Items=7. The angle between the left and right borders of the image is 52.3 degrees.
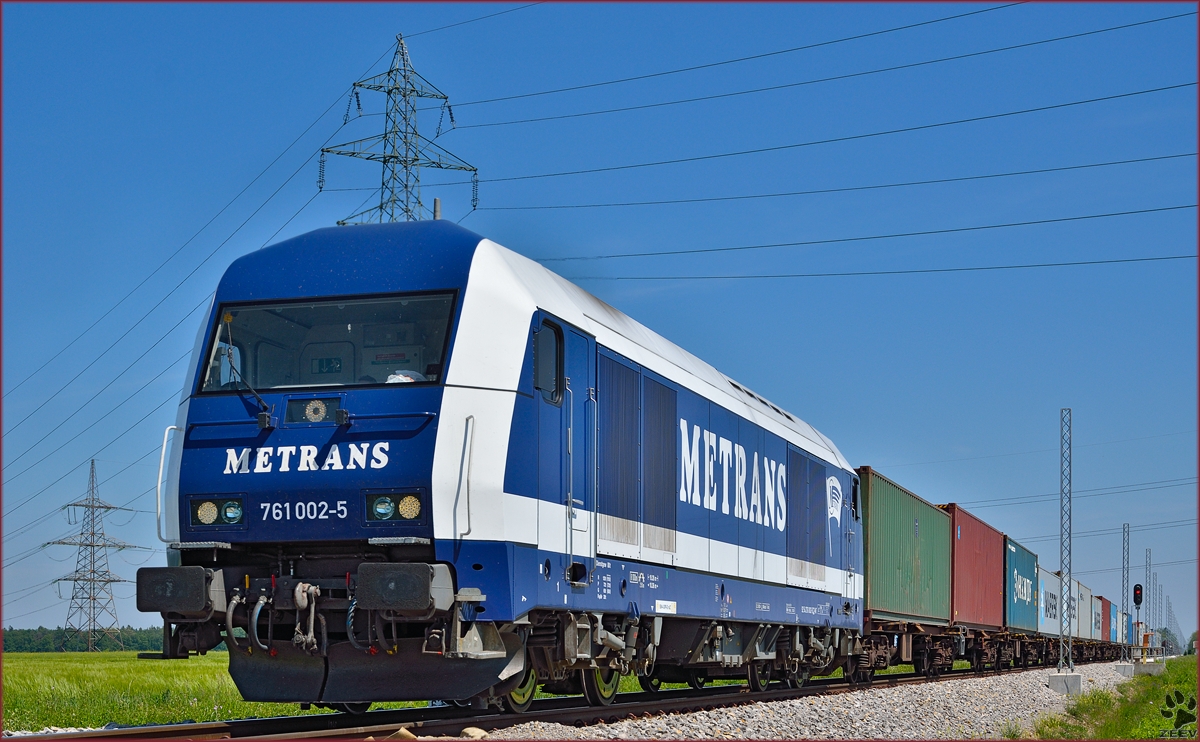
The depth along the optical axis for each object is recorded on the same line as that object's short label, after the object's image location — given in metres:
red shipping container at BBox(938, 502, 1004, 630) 31.72
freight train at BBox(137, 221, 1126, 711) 9.65
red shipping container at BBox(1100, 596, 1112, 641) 68.44
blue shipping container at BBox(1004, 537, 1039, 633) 38.84
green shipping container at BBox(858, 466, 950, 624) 24.12
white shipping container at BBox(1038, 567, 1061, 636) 46.06
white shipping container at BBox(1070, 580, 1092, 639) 52.25
